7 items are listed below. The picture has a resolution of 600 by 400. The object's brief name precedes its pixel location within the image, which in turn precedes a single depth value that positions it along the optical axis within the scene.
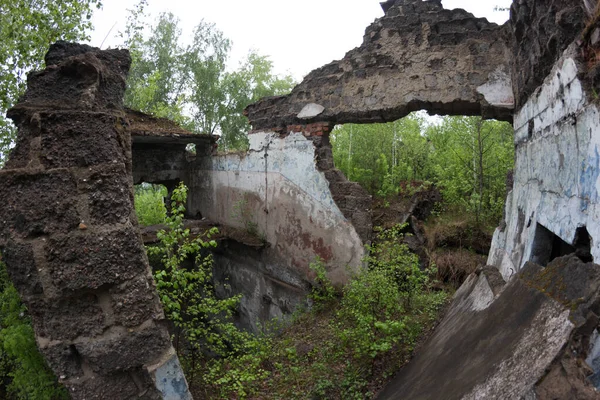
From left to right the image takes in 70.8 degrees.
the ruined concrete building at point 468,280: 1.65
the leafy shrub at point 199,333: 3.40
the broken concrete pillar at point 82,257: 2.23
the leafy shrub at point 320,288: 5.54
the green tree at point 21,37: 6.59
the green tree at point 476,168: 6.73
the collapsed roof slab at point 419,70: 4.80
